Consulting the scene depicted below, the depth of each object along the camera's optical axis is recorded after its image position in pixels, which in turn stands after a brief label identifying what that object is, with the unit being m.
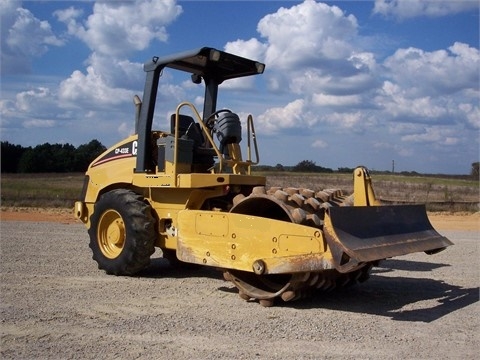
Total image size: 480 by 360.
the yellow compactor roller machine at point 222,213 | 6.05
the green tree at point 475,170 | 52.01
